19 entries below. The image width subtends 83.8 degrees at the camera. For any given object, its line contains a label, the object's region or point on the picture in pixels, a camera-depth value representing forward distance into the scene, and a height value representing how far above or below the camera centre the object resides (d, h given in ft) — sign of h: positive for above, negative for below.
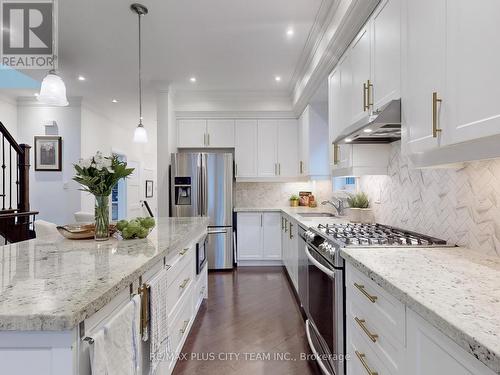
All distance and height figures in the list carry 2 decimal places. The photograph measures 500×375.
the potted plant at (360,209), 8.04 -0.65
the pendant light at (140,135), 10.19 +1.95
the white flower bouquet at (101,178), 5.24 +0.19
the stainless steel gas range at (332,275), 5.01 -1.79
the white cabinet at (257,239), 14.03 -2.60
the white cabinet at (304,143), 12.83 +2.18
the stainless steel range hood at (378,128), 4.86 +1.18
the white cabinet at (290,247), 9.75 -2.39
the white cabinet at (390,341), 2.33 -1.67
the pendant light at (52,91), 7.56 +2.67
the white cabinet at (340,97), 7.39 +2.61
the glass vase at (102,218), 5.45 -0.59
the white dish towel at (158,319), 4.20 -2.13
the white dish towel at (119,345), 2.67 -1.68
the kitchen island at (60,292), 2.43 -1.06
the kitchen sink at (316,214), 10.85 -1.08
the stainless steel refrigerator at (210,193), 13.43 -0.27
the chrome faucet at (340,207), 10.12 -0.72
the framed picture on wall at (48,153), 15.72 +1.98
